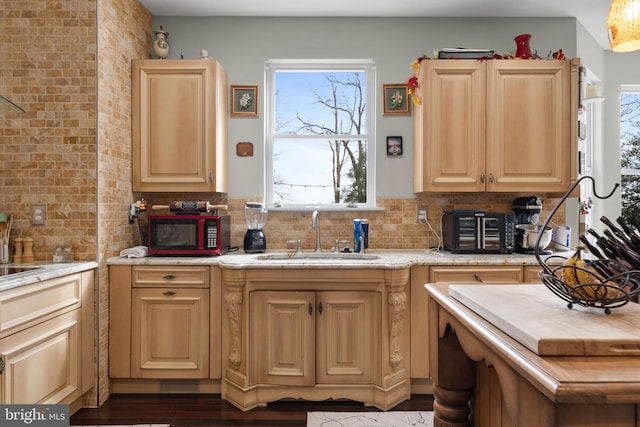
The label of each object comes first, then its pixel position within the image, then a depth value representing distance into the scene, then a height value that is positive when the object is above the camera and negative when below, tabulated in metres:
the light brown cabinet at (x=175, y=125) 3.25 +0.64
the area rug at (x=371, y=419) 2.57 -1.24
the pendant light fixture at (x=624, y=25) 1.73 +0.75
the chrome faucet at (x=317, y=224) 3.36 -0.09
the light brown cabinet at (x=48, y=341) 2.06 -0.69
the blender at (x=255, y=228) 3.32 -0.12
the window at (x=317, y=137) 3.71 +0.63
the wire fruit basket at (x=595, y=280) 0.98 -0.16
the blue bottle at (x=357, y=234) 3.42 -0.17
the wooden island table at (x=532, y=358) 0.69 -0.26
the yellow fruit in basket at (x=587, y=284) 0.99 -0.16
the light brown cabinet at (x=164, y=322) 2.91 -0.73
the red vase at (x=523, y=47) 3.35 +1.27
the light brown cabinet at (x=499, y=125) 3.21 +0.64
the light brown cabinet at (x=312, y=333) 2.81 -0.78
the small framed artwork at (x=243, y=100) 3.58 +0.91
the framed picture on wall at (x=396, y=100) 3.56 +0.91
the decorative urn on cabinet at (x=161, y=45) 3.43 +1.30
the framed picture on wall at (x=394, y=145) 3.58 +0.55
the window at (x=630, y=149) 4.40 +0.64
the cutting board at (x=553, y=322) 0.80 -0.23
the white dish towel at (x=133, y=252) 3.00 -0.28
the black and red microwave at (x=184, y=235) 3.10 -0.16
